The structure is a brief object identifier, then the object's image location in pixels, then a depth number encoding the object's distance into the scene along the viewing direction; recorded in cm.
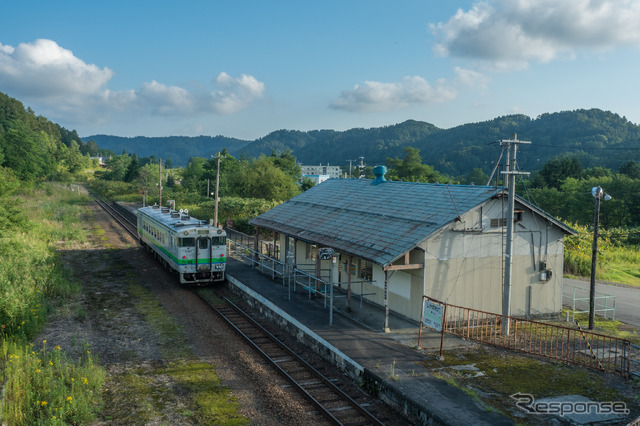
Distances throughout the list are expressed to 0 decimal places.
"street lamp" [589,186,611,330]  1642
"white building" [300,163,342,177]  19038
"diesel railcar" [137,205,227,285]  2153
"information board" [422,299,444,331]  1312
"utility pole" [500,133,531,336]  1412
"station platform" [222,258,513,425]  993
